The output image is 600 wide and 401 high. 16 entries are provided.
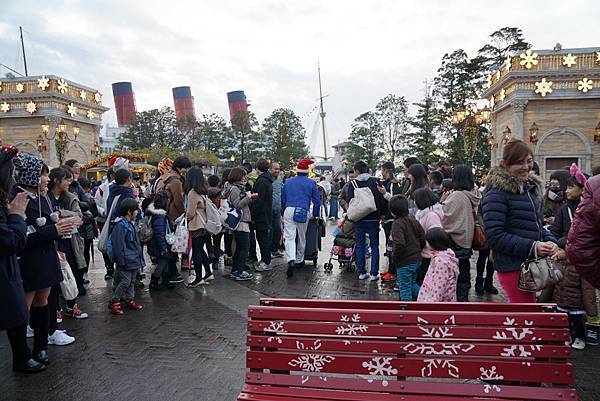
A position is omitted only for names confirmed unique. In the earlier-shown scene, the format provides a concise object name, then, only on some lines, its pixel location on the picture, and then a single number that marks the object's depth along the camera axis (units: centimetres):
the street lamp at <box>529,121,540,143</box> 2225
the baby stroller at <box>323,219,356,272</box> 823
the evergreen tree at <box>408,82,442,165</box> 3512
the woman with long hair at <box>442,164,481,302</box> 511
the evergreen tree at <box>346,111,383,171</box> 4078
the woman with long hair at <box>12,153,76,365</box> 378
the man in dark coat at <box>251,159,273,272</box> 809
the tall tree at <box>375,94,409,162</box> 4016
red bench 233
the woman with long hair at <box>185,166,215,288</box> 689
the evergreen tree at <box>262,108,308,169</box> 4431
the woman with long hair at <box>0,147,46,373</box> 309
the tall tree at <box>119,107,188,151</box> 5088
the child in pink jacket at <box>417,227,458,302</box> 410
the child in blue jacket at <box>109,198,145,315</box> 577
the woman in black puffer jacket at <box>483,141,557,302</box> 340
